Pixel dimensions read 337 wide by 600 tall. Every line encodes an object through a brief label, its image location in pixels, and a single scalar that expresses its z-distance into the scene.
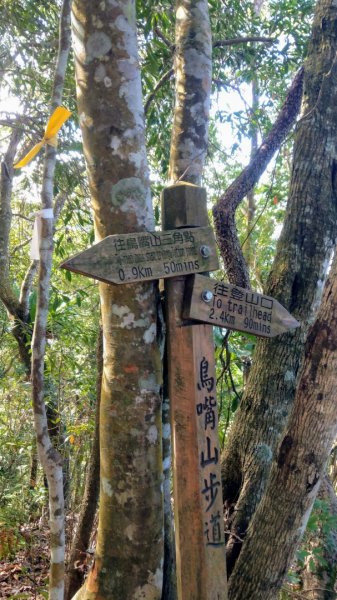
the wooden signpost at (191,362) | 1.75
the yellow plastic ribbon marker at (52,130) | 2.05
